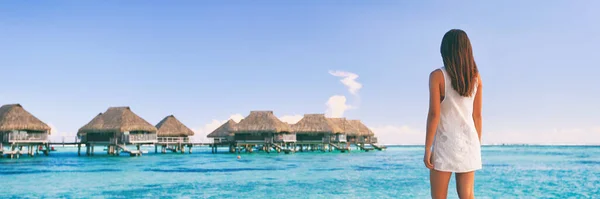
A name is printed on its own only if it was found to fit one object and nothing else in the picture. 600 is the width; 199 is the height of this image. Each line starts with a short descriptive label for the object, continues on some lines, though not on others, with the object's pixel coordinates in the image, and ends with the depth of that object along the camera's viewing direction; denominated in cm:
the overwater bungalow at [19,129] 4072
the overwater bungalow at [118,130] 4484
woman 293
